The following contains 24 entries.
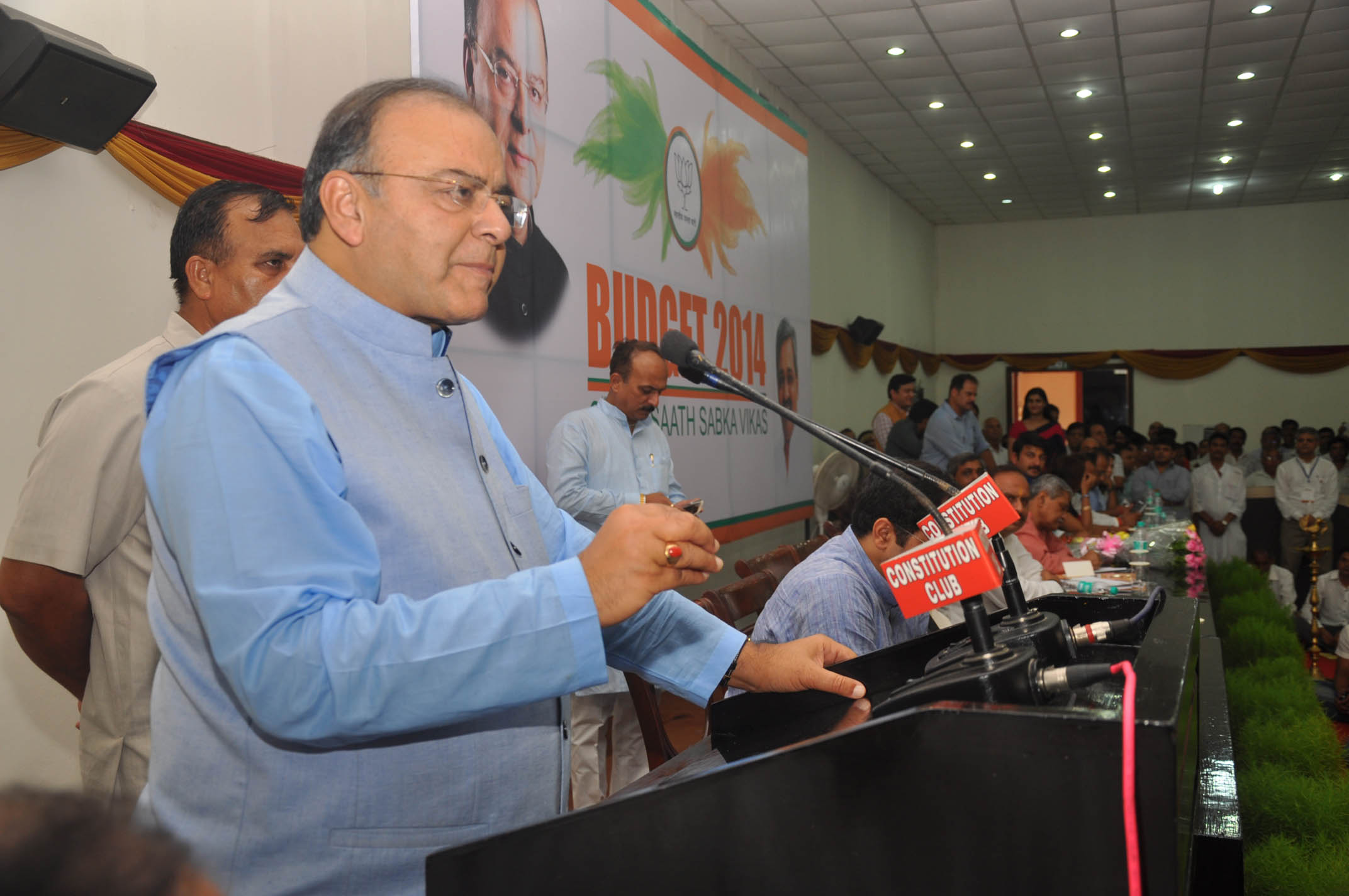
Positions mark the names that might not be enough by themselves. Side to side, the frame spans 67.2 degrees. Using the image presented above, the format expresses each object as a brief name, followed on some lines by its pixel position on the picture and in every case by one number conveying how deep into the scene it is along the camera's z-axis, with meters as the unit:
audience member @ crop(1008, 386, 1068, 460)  8.09
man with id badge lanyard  8.77
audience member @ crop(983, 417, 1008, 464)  10.59
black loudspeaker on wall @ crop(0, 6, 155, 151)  2.04
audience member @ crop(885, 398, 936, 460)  7.19
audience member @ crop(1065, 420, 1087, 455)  9.27
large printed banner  3.40
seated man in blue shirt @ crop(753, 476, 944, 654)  1.85
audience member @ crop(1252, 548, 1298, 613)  7.20
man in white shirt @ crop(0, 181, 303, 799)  1.51
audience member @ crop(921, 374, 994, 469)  7.23
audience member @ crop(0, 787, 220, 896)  0.34
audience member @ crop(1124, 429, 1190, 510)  8.86
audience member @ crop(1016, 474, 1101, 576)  4.27
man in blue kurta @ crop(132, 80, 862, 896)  0.76
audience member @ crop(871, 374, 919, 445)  7.70
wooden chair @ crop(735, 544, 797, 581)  3.03
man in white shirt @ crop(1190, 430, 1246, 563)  8.89
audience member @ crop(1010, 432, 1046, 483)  5.81
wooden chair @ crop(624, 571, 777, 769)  1.82
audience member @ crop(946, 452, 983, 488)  4.17
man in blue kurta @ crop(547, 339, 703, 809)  3.14
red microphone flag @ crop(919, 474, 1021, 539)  0.98
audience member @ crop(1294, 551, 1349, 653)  6.29
